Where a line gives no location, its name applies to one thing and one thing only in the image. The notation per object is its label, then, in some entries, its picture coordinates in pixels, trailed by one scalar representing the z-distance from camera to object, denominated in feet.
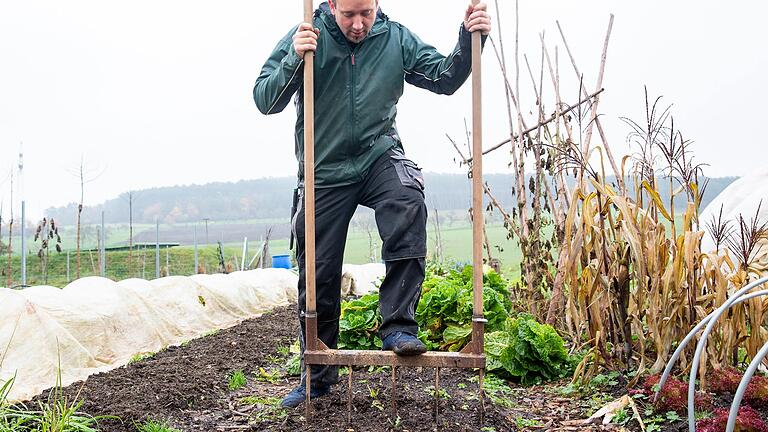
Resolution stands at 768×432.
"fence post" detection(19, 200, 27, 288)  30.73
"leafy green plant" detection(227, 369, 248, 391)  13.51
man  9.41
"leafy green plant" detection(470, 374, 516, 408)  11.10
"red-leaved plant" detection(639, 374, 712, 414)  9.13
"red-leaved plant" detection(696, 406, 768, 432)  7.77
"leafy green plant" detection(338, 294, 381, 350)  15.10
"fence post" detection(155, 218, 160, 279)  42.45
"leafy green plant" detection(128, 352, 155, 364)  17.68
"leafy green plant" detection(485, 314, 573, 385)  12.37
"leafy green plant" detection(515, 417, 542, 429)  9.76
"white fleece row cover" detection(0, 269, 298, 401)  16.05
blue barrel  49.02
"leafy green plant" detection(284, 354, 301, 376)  14.55
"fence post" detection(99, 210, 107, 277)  38.78
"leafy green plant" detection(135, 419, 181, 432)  9.34
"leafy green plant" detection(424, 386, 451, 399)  10.65
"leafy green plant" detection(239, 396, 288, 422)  10.05
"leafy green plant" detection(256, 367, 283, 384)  14.60
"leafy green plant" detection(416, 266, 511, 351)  14.78
